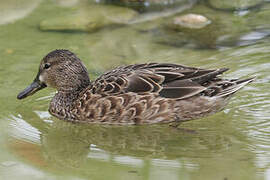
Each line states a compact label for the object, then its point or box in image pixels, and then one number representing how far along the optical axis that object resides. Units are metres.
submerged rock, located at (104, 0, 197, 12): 11.22
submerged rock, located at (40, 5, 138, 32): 10.16
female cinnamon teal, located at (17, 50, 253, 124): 6.67
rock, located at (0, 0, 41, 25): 10.67
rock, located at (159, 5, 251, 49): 9.35
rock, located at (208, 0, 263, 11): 10.95
